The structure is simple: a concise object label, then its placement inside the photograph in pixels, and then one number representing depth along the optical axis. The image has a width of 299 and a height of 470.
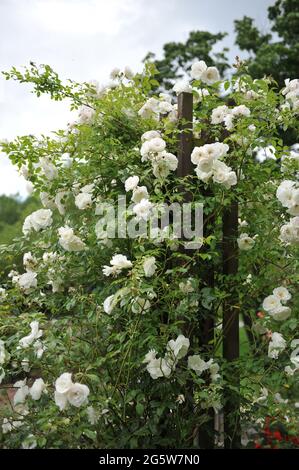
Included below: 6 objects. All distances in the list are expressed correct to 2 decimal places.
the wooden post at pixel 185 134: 2.47
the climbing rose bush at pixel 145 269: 2.18
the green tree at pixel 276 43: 8.98
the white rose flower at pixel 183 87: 2.55
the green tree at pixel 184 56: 11.00
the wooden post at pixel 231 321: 2.45
